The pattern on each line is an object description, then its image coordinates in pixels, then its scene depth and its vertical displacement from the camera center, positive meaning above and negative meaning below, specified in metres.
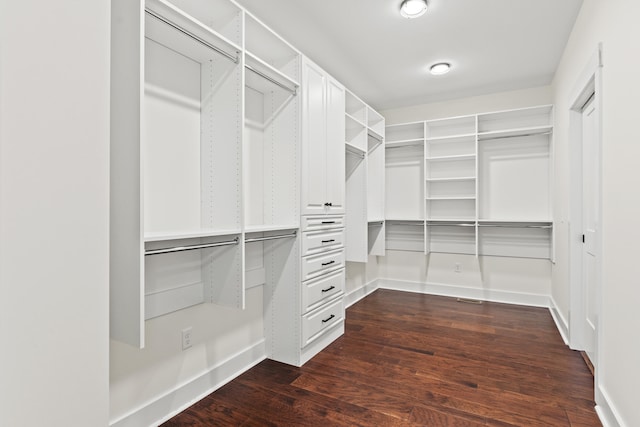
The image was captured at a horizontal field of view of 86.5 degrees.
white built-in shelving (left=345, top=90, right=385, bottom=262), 3.98 +0.43
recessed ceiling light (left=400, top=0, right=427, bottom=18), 2.52 +1.56
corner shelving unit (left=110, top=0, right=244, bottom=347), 1.51 +0.31
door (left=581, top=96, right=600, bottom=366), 2.65 -0.02
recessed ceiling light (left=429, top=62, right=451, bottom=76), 3.67 +1.61
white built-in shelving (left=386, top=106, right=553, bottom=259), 4.29 +0.43
